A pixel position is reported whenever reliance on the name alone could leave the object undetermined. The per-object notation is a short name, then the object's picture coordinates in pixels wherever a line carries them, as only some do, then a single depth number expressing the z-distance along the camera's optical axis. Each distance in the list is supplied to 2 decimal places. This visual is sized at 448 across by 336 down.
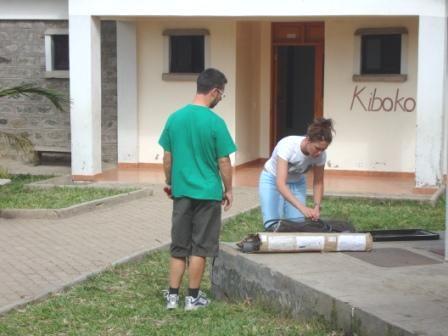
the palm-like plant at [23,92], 11.77
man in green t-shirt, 6.32
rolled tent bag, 6.73
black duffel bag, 6.94
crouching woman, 7.04
